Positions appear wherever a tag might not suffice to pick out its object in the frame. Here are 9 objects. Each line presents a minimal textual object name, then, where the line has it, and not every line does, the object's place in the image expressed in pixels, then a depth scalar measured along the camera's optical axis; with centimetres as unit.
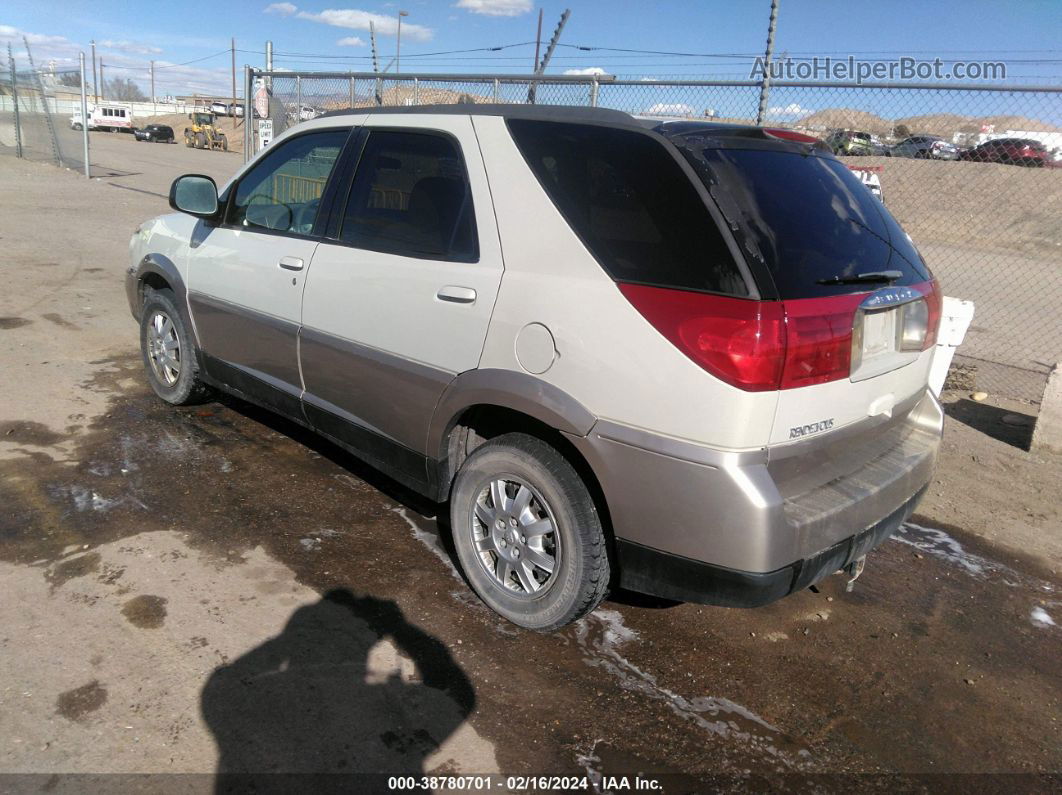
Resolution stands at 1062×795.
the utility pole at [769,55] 667
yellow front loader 4809
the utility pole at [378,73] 968
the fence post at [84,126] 1706
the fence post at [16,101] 2211
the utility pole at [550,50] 809
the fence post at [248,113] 1104
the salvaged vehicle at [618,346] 255
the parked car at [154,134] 5100
